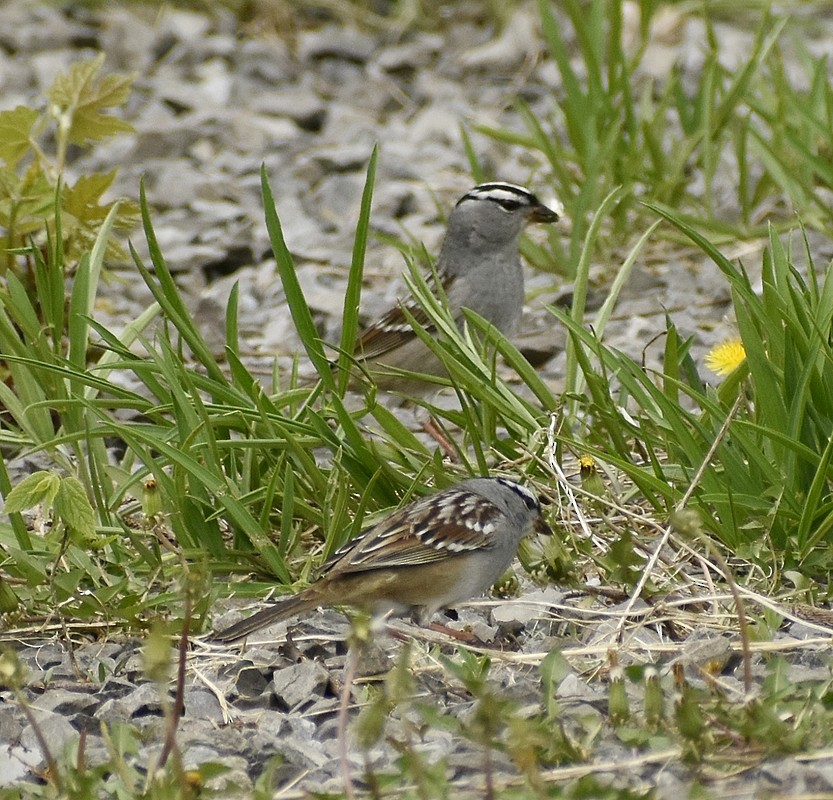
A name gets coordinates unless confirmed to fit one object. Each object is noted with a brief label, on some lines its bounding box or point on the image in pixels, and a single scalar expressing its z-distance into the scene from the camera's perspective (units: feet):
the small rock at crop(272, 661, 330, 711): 22.29
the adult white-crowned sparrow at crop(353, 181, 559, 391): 38.34
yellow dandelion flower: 29.14
